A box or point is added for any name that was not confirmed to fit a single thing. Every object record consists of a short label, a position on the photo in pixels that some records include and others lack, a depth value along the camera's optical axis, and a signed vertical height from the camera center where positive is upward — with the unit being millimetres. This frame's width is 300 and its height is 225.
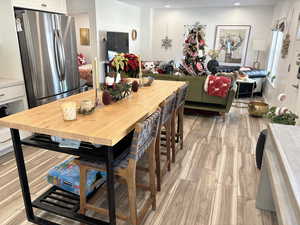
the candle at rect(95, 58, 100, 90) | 1832 -267
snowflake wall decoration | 8922 +142
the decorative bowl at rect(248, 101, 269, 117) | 4482 -1156
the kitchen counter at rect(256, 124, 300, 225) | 1096 -726
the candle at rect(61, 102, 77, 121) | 1510 -432
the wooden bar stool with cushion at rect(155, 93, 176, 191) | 1984 -793
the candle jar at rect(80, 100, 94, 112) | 1678 -441
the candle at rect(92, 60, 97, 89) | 1774 -211
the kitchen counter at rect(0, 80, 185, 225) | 1368 -508
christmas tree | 4641 -140
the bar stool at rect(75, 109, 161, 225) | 1476 -837
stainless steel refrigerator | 2754 -119
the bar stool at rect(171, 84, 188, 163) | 2527 -833
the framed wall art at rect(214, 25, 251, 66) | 7996 +180
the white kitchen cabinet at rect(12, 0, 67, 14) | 2855 +524
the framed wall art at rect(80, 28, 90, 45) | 8508 +320
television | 6562 +78
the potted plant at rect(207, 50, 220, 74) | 6121 -391
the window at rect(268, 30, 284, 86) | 5420 -138
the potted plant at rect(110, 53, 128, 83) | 2237 -171
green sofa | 4285 -934
